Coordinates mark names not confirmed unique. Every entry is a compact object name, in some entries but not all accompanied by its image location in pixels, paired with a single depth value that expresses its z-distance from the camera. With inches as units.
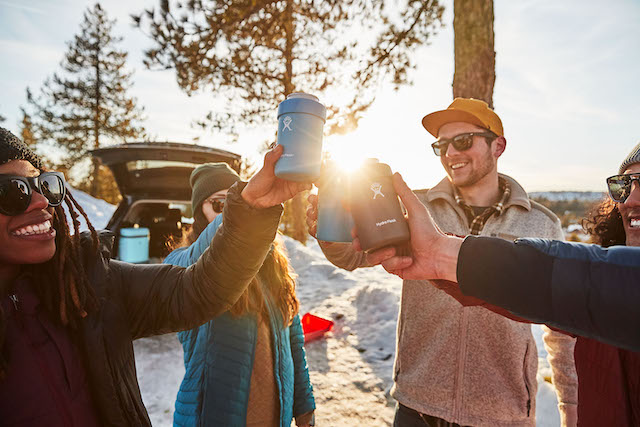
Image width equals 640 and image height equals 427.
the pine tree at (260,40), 239.1
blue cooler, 187.0
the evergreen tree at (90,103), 1068.5
